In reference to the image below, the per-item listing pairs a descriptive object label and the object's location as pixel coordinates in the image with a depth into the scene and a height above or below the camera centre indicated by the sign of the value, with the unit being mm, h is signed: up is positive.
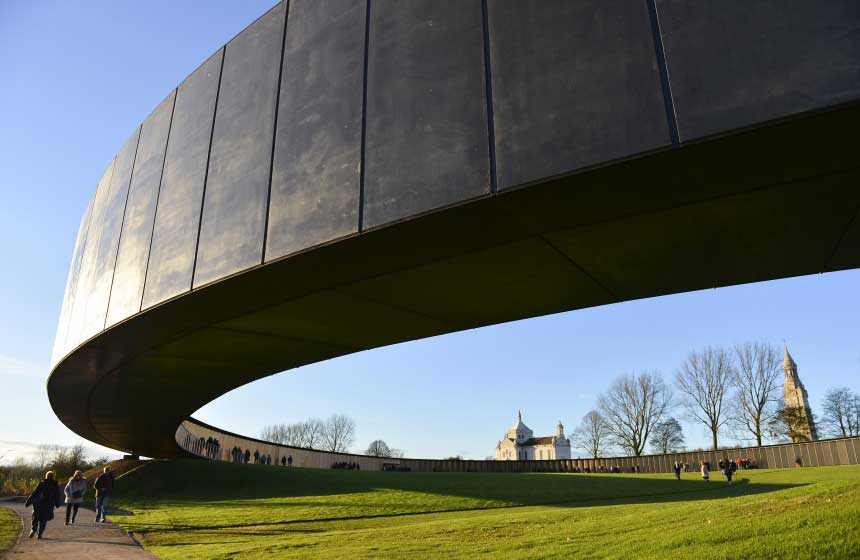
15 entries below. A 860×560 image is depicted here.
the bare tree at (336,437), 122938 +5603
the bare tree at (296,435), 123625 +6124
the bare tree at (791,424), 57625 +3416
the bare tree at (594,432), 80312 +3976
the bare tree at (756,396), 61562 +6594
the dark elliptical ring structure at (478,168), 5750 +3483
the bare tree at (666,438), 70875 +2603
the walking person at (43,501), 12617 -740
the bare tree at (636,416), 71312 +5387
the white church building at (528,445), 159125 +4539
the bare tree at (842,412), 64500 +5065
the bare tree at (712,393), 64356 +7328
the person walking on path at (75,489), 15487 -597
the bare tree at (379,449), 127006 +3074
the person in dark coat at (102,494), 16312 -764
